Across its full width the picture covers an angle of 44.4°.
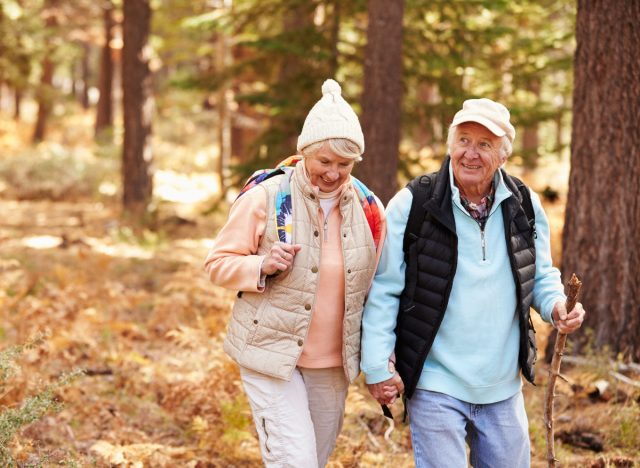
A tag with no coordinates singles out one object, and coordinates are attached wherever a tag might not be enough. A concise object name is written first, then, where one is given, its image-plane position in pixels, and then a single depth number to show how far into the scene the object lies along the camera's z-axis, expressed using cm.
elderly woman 365
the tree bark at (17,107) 3236
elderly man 354
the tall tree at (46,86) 2708
